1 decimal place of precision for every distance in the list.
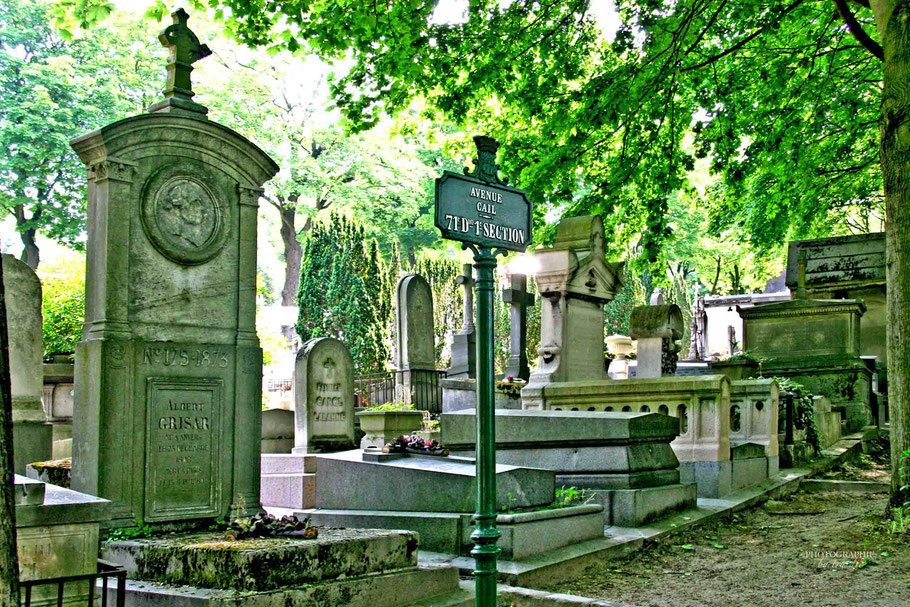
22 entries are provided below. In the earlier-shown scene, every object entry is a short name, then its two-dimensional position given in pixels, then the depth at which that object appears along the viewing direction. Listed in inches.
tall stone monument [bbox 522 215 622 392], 504.1
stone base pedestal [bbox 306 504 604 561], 272.8
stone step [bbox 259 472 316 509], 380.5
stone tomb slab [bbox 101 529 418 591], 193.2
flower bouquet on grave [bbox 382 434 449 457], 336.5
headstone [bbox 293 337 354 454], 437.7
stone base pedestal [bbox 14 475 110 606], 191.5
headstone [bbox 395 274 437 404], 753.0
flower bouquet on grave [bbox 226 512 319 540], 222.2
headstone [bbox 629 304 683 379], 569.9
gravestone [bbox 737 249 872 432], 708.0
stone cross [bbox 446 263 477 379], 813.2
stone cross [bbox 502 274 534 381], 714.8
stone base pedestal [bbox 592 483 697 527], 333.1
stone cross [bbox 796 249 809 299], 779.4
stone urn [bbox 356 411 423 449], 443.2
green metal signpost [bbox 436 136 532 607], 179.0
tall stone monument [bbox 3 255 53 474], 379.6
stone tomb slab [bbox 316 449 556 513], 291.6
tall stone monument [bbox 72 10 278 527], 262.7
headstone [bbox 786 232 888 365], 848.9
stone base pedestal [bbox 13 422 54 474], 371.6
